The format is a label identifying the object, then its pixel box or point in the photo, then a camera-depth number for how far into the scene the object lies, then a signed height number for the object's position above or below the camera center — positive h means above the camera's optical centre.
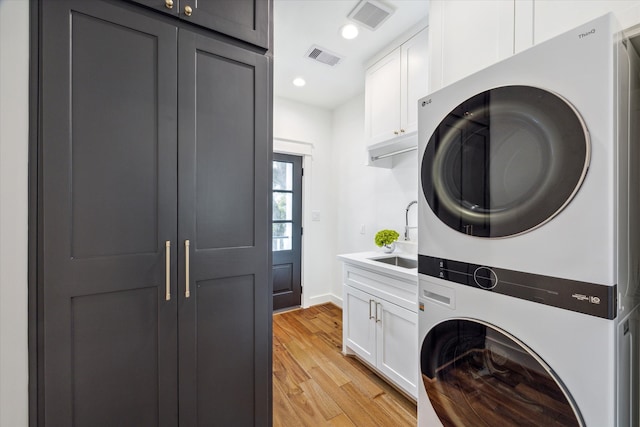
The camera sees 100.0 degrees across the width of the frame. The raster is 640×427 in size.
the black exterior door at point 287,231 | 3.42 -0.23
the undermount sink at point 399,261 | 2.41 -0.44
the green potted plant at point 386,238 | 2.48 -0.23
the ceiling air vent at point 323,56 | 2.38 +1.46
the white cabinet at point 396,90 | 2.05 +1.03
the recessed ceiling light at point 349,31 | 2.08 +1.45
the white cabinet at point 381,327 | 1.76 -0.85
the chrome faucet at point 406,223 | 2.57 -0.09
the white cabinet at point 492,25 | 0.97 +0.79
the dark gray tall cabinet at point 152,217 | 0.94 -0.01
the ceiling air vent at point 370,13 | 1.85 +1.44
